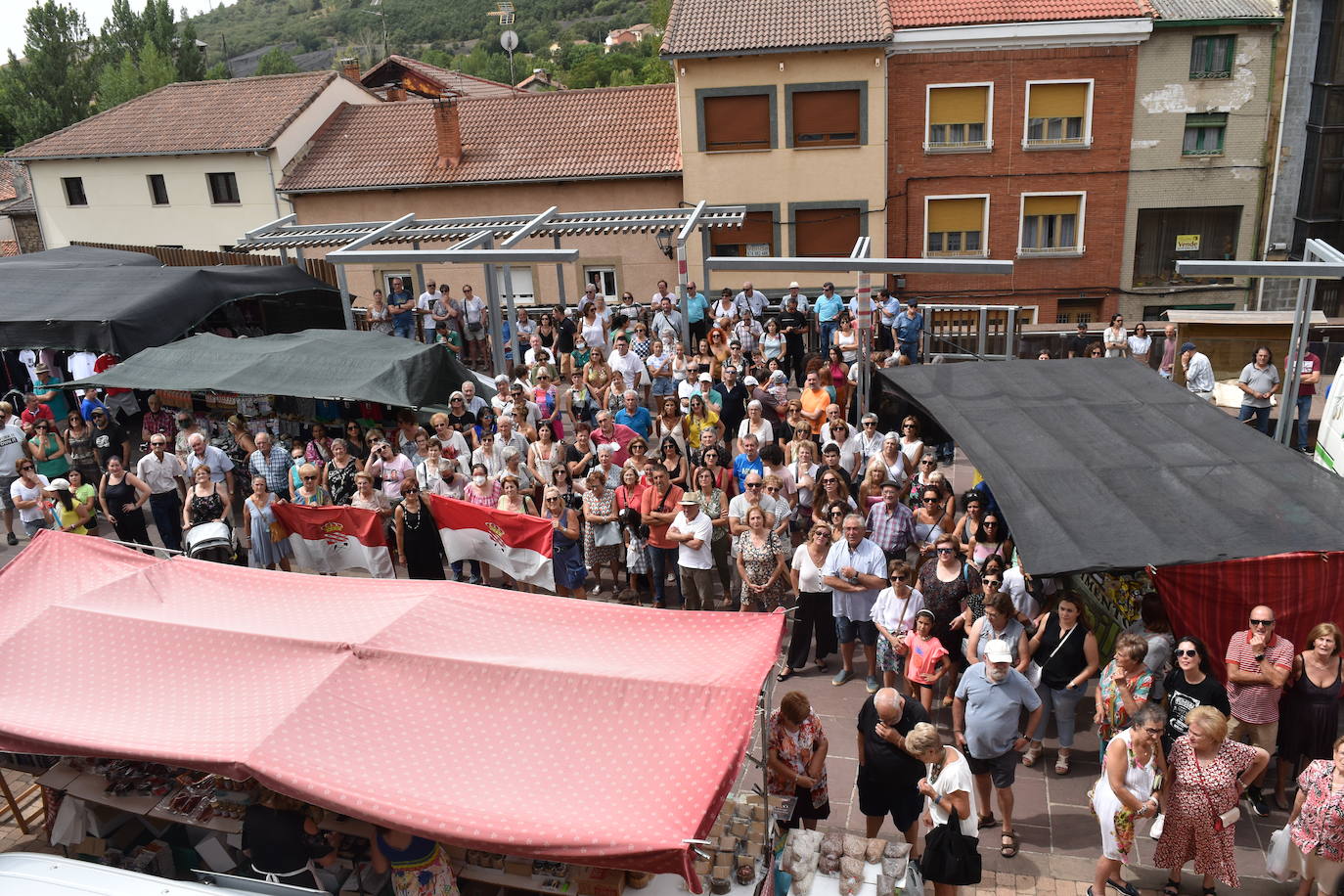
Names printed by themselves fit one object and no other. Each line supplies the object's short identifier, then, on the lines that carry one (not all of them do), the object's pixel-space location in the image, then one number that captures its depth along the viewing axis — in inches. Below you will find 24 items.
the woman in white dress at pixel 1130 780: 248.7
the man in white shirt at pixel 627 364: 613.6
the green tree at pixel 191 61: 2709.2
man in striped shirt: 284.7
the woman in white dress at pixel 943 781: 246.1
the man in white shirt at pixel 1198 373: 564.4
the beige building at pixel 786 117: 999.0
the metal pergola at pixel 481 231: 648.4
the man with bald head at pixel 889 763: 262.2
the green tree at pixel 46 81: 2298.2
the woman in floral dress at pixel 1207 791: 250.7
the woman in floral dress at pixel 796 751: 271.4
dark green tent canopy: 529.7
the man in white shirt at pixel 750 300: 710.5
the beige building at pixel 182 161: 1240.8
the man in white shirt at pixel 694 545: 393.7
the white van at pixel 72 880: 241.4
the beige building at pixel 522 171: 1090.1
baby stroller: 428.8
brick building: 986.7
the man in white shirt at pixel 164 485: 481.4
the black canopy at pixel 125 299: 661.9
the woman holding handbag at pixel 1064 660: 307.9
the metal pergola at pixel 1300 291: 458.0
